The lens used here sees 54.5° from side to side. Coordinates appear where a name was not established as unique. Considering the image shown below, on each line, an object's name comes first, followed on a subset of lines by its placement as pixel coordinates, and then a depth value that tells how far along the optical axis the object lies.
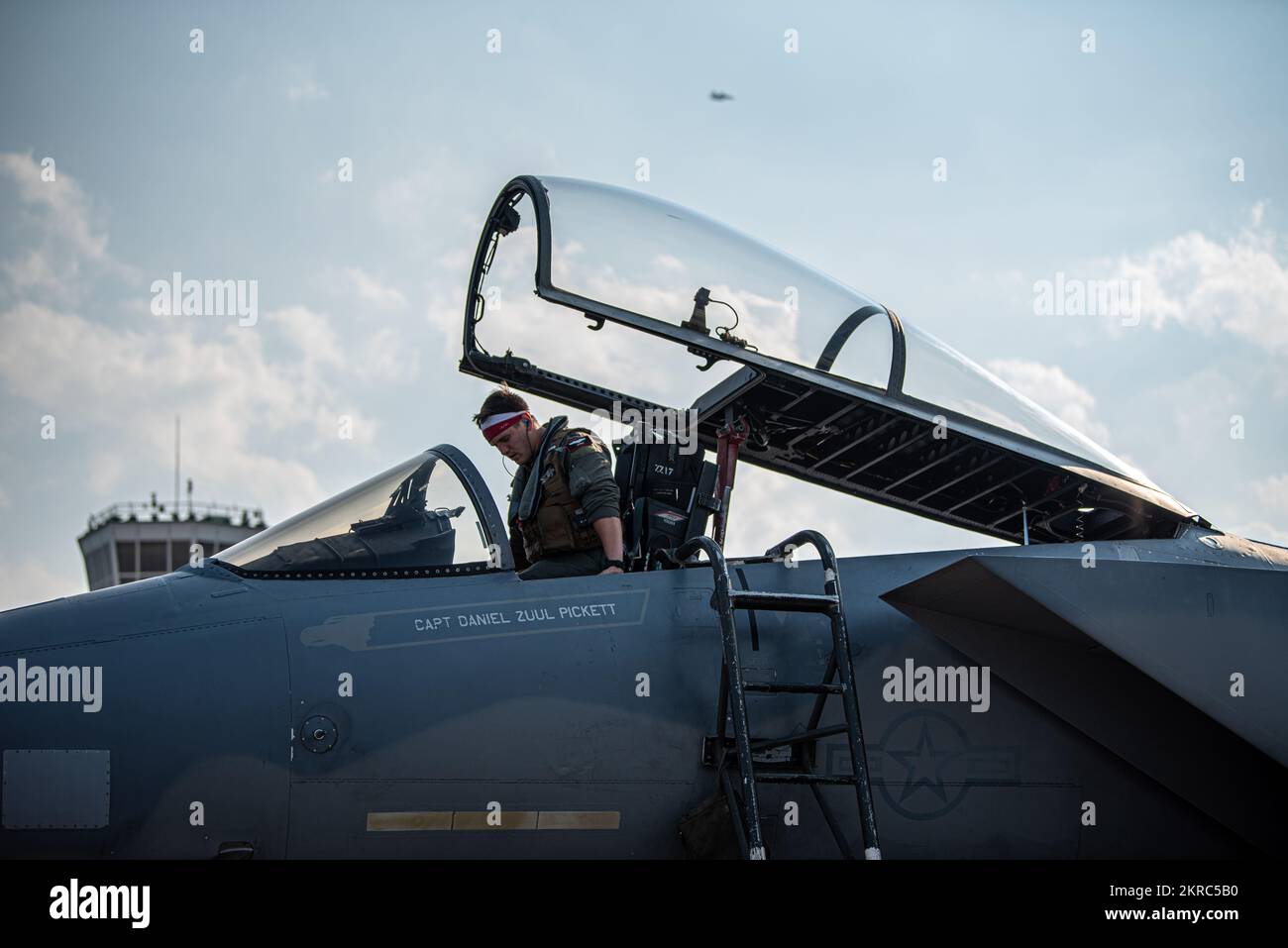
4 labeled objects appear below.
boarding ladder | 4.64
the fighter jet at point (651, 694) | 4.63
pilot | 5.61
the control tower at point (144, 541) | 55.97
